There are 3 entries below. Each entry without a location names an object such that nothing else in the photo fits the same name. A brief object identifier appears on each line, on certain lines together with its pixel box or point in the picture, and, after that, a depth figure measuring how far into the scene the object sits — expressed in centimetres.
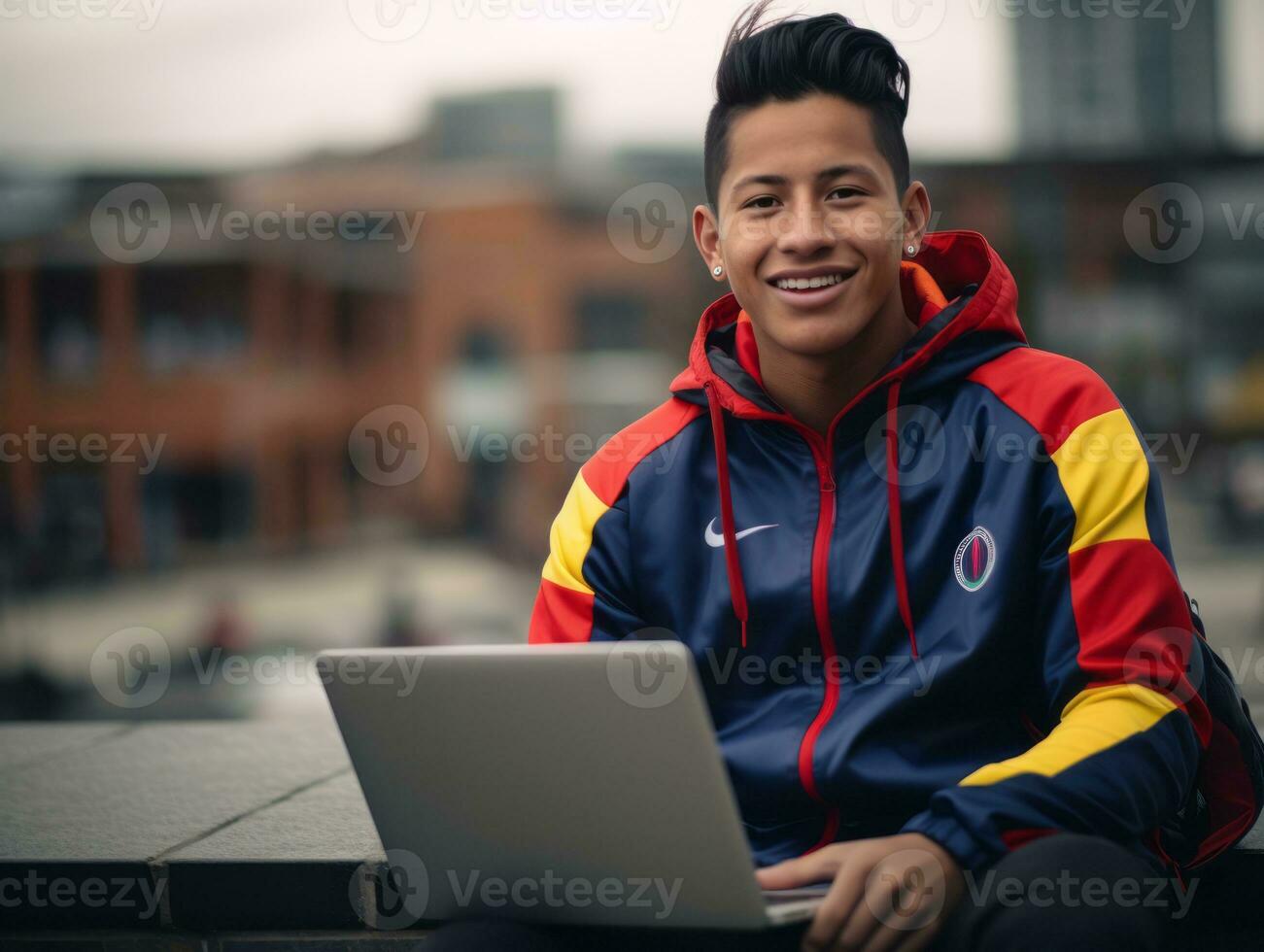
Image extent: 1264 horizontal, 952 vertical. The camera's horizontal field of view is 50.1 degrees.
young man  153
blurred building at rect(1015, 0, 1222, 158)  4650
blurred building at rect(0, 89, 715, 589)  3038
